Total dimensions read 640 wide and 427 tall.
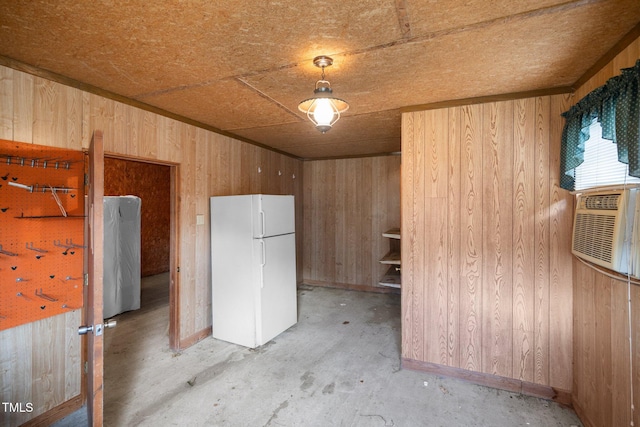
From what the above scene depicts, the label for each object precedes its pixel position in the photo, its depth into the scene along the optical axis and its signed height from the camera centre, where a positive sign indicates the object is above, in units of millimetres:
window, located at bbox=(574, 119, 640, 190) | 1647 +279
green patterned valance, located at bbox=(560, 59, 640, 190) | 1407 +516
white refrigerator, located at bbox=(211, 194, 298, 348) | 3164 -600
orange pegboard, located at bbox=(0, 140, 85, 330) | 1899 -113
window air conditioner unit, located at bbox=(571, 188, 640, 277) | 1443 -103
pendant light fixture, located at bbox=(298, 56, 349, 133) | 1779 +689
